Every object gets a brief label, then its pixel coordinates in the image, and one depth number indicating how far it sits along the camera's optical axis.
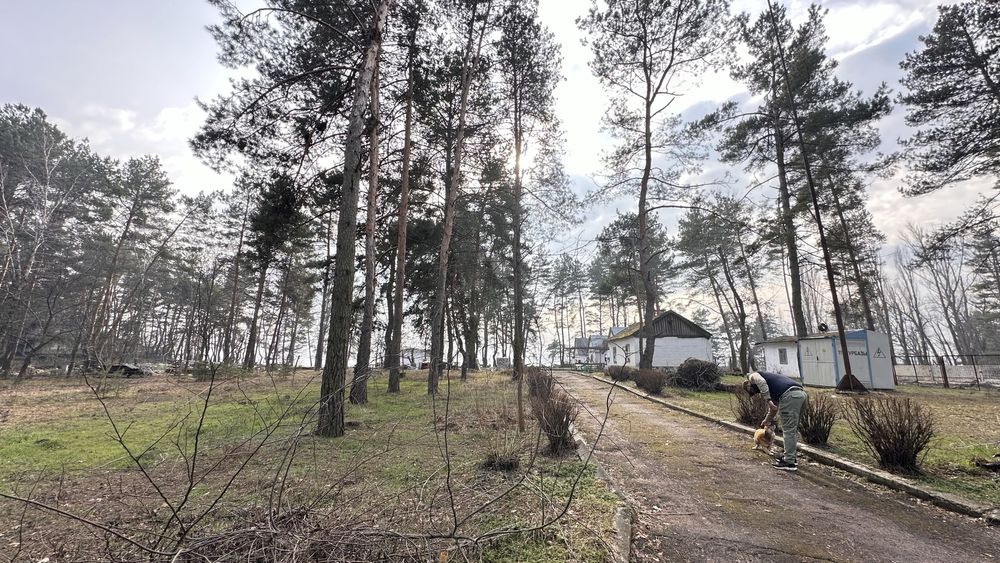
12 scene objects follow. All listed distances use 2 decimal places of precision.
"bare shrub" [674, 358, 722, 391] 14.69
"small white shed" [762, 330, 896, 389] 15.55
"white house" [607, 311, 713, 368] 29.91
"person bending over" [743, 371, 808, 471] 5.20
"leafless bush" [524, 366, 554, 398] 6.38
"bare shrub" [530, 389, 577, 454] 5.29
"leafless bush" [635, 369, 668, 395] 13.23
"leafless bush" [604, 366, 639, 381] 18.64
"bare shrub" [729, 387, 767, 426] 7.44
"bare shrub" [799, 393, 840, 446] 5.99
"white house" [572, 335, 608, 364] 42.67
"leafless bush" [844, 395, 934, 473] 4.67
